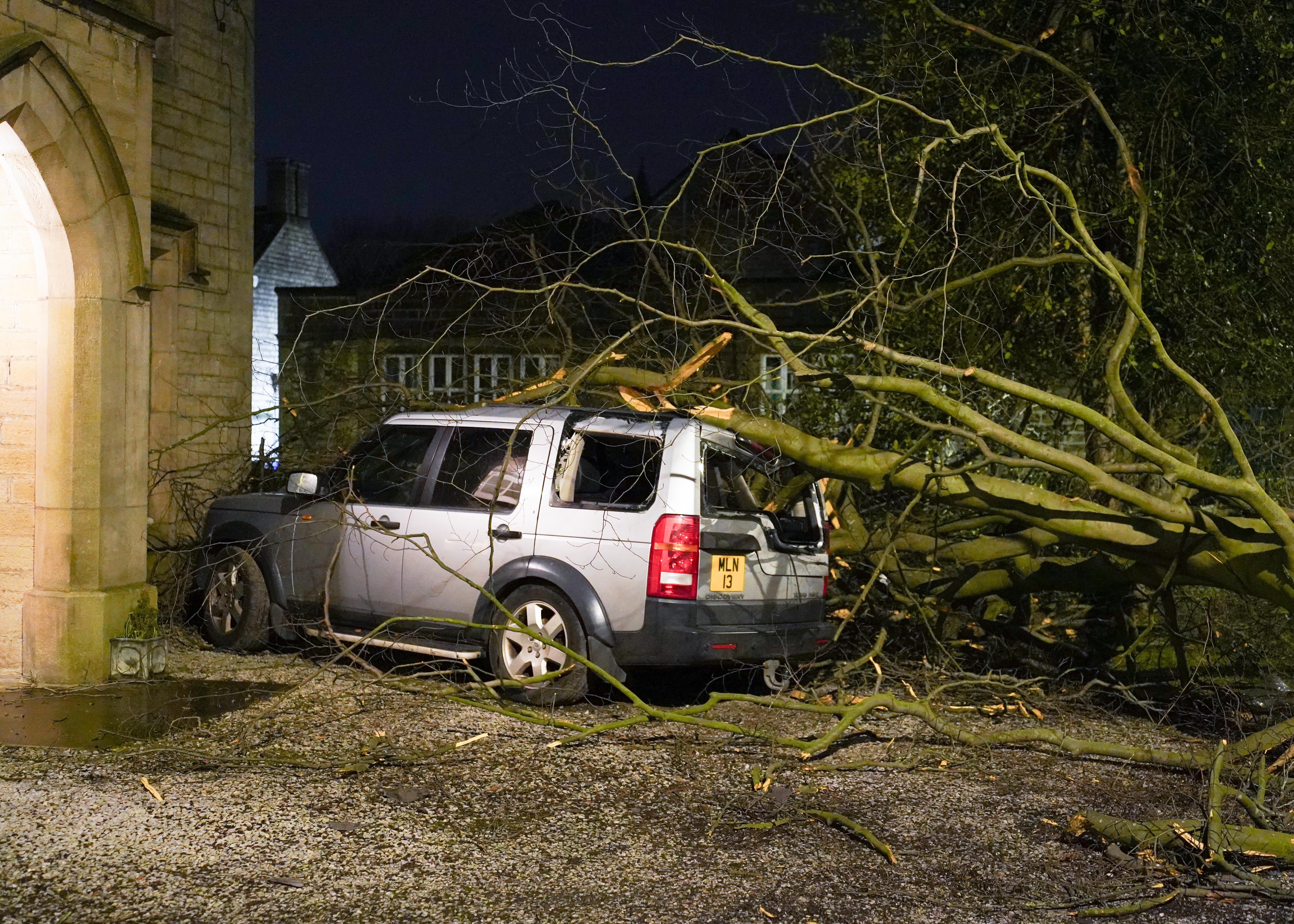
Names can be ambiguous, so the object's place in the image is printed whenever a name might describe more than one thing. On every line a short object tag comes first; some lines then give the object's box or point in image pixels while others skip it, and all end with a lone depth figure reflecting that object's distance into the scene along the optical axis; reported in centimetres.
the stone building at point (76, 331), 825
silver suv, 784
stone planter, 862
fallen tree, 745
